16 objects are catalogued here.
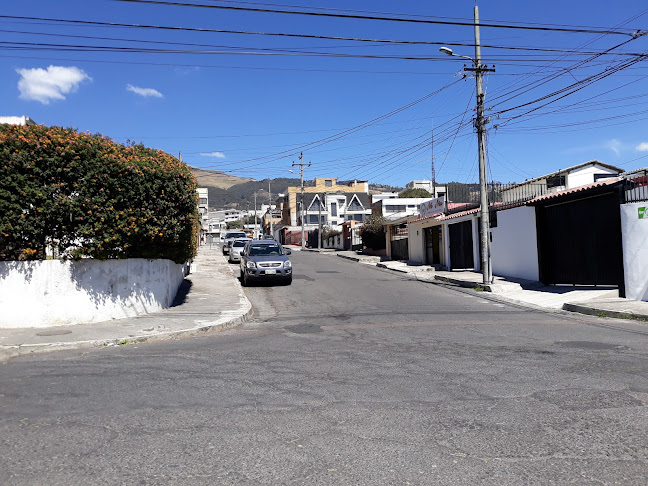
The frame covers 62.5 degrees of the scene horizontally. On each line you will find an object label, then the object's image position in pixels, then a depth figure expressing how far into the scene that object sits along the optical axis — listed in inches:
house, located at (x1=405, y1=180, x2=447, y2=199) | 3871.1
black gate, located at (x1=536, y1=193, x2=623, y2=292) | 608.6
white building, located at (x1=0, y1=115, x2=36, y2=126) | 999.6
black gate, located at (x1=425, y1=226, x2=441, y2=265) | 1188.1
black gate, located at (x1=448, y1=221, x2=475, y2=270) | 986.1
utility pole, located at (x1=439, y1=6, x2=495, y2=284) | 741.9
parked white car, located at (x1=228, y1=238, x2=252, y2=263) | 1254.6
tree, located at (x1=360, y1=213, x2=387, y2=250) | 1620.3
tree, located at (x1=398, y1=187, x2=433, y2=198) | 3336.6
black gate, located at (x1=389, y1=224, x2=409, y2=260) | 1391.5
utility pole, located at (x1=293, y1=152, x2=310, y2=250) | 2434.8
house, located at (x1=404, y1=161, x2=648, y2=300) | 570.9
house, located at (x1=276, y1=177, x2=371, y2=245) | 3545.8
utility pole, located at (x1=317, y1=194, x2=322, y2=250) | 2287.4
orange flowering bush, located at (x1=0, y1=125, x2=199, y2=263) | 394.6
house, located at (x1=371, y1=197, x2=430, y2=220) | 3014.3
